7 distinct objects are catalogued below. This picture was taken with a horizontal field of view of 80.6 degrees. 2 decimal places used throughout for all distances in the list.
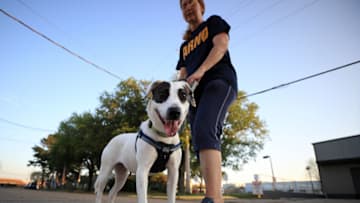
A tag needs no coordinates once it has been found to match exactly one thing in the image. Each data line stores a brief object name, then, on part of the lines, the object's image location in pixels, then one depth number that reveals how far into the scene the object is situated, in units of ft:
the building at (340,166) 60.29
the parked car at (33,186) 104.17
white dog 6.63
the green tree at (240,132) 76.07
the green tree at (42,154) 154.20
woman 5.58
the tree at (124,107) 65.31
